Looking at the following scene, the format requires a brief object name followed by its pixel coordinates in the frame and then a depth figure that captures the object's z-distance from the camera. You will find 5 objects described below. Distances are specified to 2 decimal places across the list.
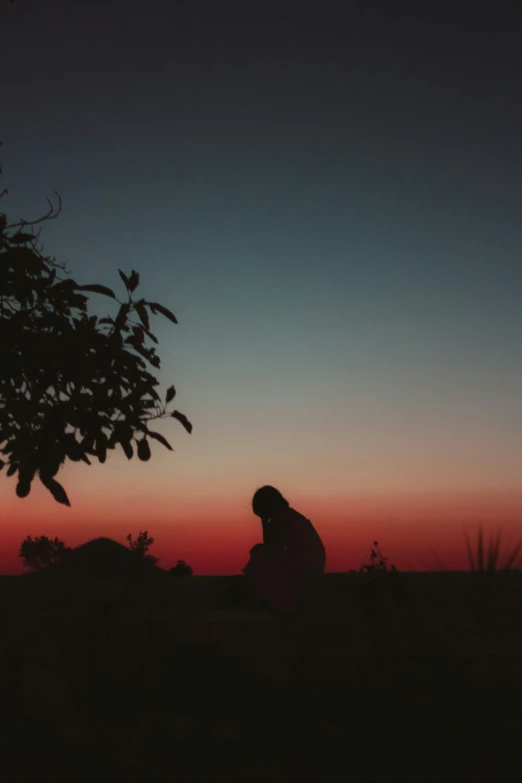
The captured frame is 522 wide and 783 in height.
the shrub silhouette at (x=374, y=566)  6.93
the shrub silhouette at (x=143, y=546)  10.37
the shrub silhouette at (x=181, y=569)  10.66
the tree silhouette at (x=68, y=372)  4.64
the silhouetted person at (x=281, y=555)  6.71
